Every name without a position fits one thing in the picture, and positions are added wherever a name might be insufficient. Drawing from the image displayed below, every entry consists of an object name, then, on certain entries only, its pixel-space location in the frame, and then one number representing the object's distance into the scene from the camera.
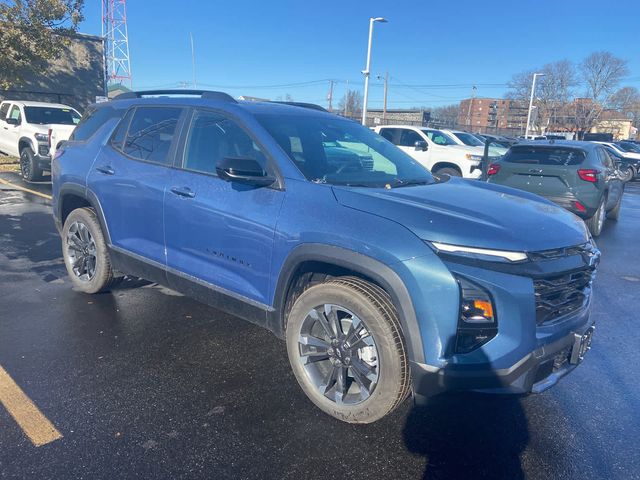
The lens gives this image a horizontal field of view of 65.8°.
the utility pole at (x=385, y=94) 54.96
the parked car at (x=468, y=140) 13.83
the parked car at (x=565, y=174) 8.00
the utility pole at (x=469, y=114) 88.25
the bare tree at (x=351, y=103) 83.61
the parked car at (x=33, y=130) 11.11
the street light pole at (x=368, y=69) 27.72
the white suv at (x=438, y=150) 12.48
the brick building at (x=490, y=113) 90.01
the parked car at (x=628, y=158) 23.28
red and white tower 55.85
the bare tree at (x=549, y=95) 66.56
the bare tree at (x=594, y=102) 66.56
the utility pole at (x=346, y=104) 82.21
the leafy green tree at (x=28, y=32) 14.05
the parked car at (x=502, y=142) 15.03
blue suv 2.44
